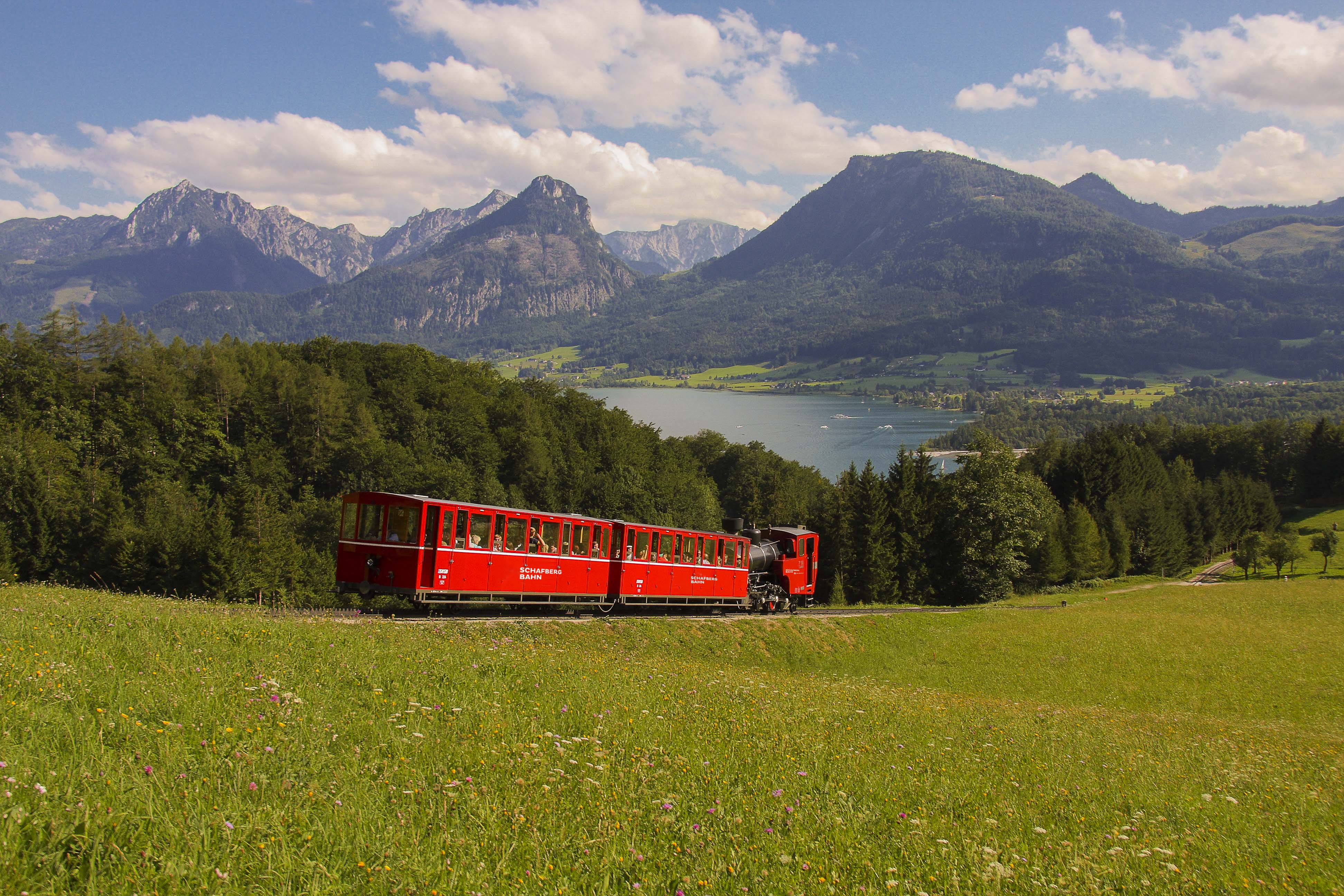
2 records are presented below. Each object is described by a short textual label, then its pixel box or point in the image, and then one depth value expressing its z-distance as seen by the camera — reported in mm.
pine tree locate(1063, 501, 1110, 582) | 58344
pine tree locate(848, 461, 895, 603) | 47500
